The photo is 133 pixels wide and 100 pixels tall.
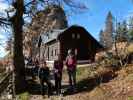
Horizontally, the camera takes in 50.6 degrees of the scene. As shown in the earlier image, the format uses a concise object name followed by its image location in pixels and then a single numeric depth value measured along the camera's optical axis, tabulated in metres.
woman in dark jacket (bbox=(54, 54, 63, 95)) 7.19
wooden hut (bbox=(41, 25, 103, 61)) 18.63
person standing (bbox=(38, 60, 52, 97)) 7.23
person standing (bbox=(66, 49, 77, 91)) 7.05
